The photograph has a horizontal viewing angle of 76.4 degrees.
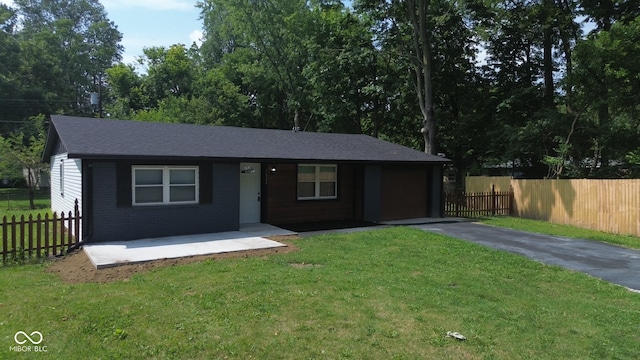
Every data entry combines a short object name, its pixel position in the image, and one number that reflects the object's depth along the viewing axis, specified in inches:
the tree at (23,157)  804.0
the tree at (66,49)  1555.1
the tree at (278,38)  1280.8
